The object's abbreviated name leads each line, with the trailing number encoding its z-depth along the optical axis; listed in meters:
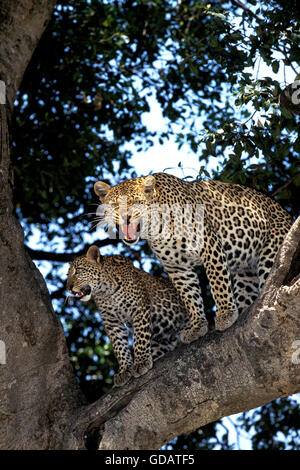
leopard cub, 15.53
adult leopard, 13.73
